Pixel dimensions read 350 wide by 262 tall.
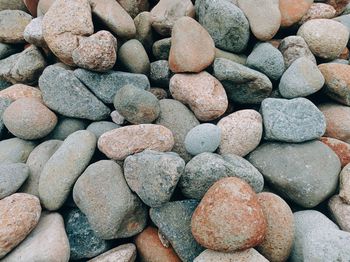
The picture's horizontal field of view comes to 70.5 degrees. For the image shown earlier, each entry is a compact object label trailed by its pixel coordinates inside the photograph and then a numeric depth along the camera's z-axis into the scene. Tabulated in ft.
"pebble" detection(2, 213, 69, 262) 0.84
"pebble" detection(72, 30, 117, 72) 1.06
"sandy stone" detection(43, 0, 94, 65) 1.14
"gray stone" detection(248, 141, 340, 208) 1.01
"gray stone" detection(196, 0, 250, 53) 1.21
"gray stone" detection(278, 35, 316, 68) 1.24
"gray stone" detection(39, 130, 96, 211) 0.97
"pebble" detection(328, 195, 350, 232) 0.98
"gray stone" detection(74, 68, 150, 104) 1.14
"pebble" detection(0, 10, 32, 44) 1.40
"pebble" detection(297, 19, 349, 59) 1.26
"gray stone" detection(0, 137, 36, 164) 1.09
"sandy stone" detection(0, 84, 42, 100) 1.21
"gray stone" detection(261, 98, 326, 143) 1.06
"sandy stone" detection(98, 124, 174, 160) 1.00
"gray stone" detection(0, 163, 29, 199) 0.95
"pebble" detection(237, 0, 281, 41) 1.23
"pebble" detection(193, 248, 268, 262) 0.84
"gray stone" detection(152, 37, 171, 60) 1.28
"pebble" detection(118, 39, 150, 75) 1.21
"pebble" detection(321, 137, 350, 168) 1.09
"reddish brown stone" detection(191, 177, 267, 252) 0.80
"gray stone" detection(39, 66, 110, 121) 1.13
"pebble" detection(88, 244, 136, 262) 0.91
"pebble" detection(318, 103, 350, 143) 1.16
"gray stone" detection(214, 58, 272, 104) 1.12
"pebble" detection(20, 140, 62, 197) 1.01
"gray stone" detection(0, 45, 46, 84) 1.27
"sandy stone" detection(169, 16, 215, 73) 1.15
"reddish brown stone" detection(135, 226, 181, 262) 0.94
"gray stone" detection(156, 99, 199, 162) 1.08
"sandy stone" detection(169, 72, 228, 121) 1.12
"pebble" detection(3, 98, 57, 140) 1.08
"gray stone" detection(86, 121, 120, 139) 1.09
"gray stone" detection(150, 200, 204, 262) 0.91
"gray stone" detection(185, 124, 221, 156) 1.02
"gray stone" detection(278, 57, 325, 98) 1.13
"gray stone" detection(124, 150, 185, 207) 0.88
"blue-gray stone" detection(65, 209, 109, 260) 0.94
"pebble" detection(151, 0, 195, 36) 1.30
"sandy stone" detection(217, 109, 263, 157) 1.07
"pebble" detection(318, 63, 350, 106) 1.16
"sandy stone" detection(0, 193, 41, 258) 0.86
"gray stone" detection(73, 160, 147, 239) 0.92
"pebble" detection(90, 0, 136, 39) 1.18
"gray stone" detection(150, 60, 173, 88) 1.26
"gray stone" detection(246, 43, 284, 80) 1.18
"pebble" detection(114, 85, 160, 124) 1.04
